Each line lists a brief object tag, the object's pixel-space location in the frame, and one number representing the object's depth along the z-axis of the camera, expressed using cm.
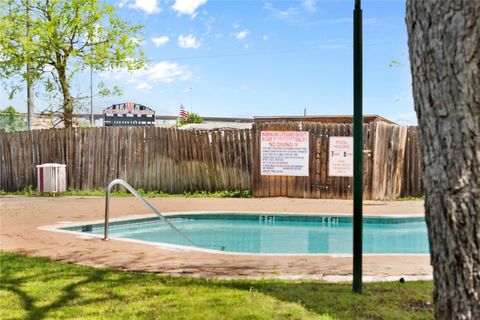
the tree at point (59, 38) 1766
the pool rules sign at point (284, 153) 1320
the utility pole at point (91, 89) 1890
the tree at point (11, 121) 2041
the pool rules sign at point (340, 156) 1300
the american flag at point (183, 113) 3517
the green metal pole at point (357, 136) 414
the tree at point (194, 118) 5634
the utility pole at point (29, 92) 1812
